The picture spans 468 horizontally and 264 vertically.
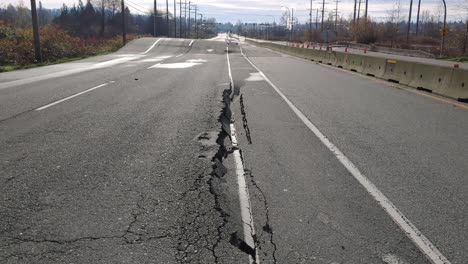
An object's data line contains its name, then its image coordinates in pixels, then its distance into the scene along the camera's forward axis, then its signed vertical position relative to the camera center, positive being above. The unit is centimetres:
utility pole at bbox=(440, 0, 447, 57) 3971 +154
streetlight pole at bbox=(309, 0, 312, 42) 11044 +300
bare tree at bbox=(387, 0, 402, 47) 8059 +263
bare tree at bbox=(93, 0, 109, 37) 10175 +751
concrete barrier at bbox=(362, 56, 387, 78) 1929 -106
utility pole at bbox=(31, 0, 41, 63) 2736 +19
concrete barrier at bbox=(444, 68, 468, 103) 1230 -118
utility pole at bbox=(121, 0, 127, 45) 5008 +196
